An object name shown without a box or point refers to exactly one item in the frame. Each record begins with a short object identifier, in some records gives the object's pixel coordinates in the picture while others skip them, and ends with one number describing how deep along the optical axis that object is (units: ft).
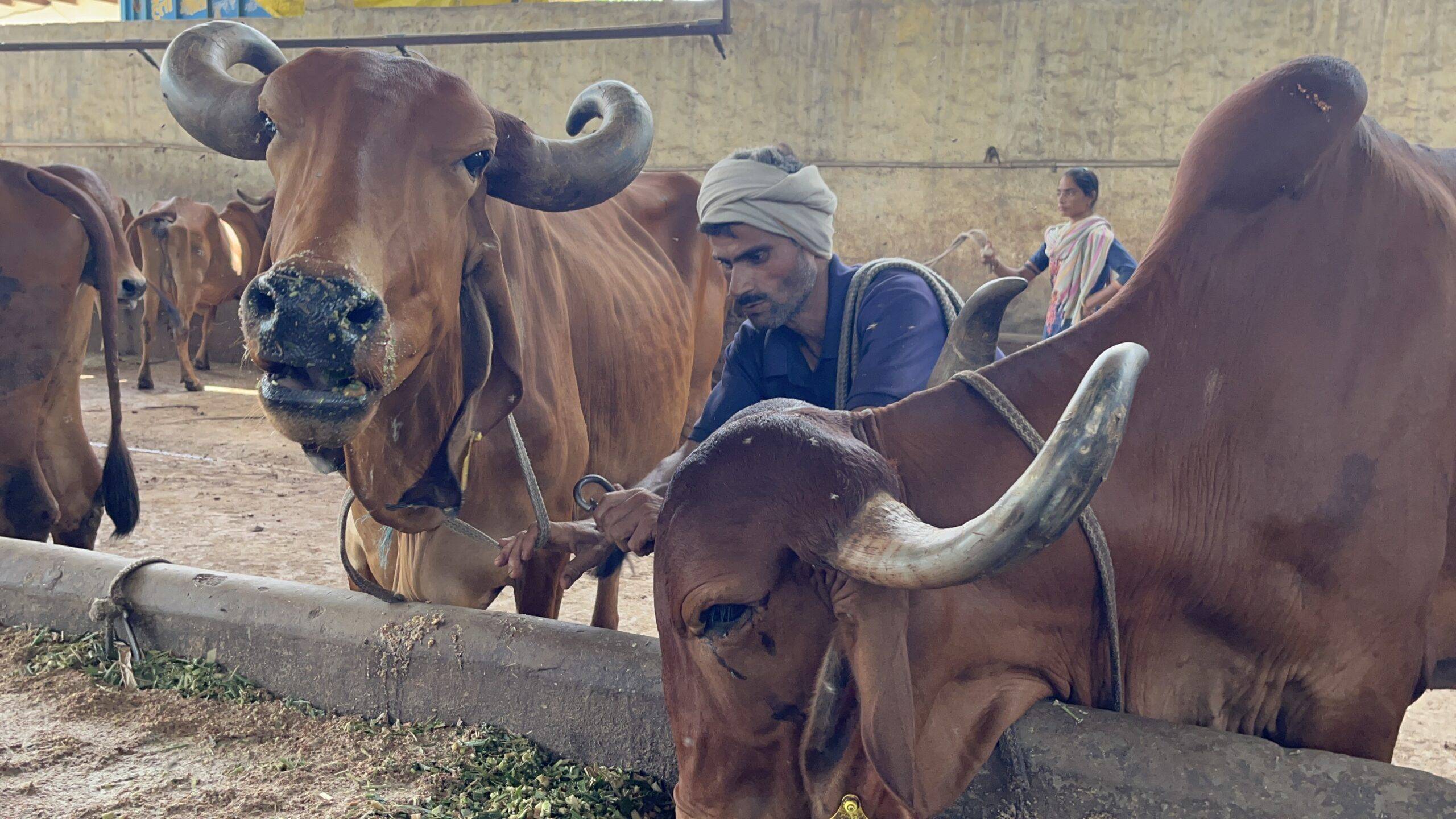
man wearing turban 9.81
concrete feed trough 6.47
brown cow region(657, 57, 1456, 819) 5.83
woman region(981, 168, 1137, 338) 22.67
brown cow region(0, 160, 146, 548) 14.70
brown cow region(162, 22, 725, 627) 7.66
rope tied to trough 10.34
